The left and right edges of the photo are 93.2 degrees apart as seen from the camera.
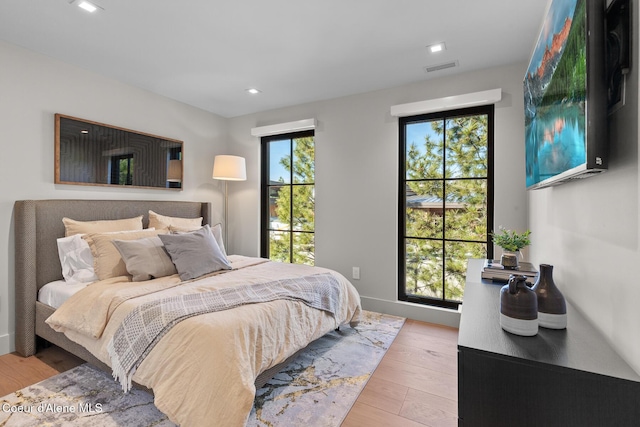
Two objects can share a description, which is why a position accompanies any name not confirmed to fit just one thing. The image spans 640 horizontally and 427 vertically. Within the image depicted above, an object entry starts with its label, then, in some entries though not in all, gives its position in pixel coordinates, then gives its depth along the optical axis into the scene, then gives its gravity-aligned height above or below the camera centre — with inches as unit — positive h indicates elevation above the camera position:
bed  54.5 -26.6
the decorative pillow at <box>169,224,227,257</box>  117.4 -7.5
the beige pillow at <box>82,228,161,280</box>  92.4 -14.1
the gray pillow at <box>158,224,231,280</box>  95.1 -13.9
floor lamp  146.5 +21.4
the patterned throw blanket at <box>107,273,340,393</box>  62.9 -22.5
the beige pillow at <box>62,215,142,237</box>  100.9 -5.0
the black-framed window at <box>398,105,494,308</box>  115.4 +5.1
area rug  65.1 -44.6
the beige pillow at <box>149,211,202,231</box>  122.0 -4.5
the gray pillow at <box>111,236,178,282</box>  90.4 -14.6
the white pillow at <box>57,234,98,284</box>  96.0 -15.4
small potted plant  74.3 -8.5
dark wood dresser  30.3 -18.0
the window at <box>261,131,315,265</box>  152.2 +7.8
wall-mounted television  36.0 +17.4
